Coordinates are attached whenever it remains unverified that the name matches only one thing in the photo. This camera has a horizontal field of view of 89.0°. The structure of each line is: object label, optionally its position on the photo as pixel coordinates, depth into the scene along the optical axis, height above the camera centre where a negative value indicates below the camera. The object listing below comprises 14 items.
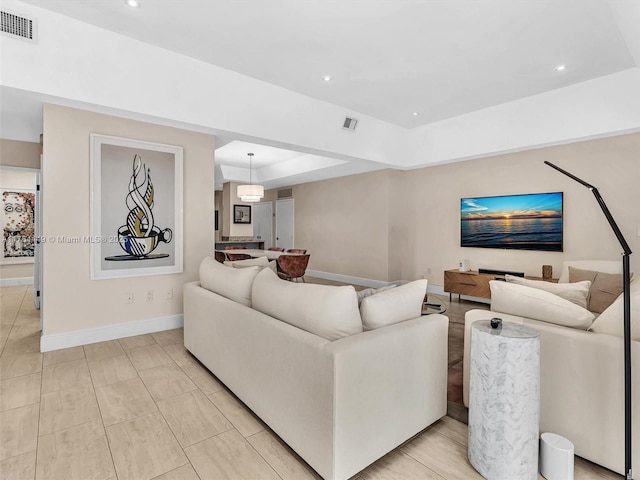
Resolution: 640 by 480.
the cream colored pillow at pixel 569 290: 2.11 -0.32
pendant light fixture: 7.21 +1.05
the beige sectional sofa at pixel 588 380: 1.58 -0.71
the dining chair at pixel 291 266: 5.37 -0.44
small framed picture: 9.16 +0.73
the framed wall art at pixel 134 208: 3.52 +0.35
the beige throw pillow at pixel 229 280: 2.37 -0.33
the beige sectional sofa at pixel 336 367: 1.49 -0.67
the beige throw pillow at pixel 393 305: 1.77 -0.37
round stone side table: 1.51 -0.78
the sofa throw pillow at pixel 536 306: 1.80 -0.39
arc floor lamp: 1.47 -0.57
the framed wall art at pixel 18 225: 6.53 +0.26
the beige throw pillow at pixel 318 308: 1.65 -0.37
